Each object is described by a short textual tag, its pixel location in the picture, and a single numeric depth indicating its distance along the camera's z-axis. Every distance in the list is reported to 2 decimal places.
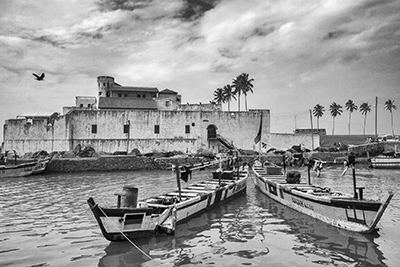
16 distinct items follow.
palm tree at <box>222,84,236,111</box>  61.69
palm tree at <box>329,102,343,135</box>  76.75
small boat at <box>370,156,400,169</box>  32.81
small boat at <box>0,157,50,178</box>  27.17
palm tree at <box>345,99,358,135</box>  79.00
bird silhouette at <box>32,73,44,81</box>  17.16
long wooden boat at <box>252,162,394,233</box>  8.76
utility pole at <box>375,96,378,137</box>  56.22
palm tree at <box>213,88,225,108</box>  67.19
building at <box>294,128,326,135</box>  67.82
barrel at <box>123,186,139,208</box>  9.04
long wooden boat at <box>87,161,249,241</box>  8.04
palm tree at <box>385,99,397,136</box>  77.75
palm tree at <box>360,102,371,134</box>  78.75
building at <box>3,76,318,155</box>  39.47
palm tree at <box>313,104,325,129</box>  75.03
